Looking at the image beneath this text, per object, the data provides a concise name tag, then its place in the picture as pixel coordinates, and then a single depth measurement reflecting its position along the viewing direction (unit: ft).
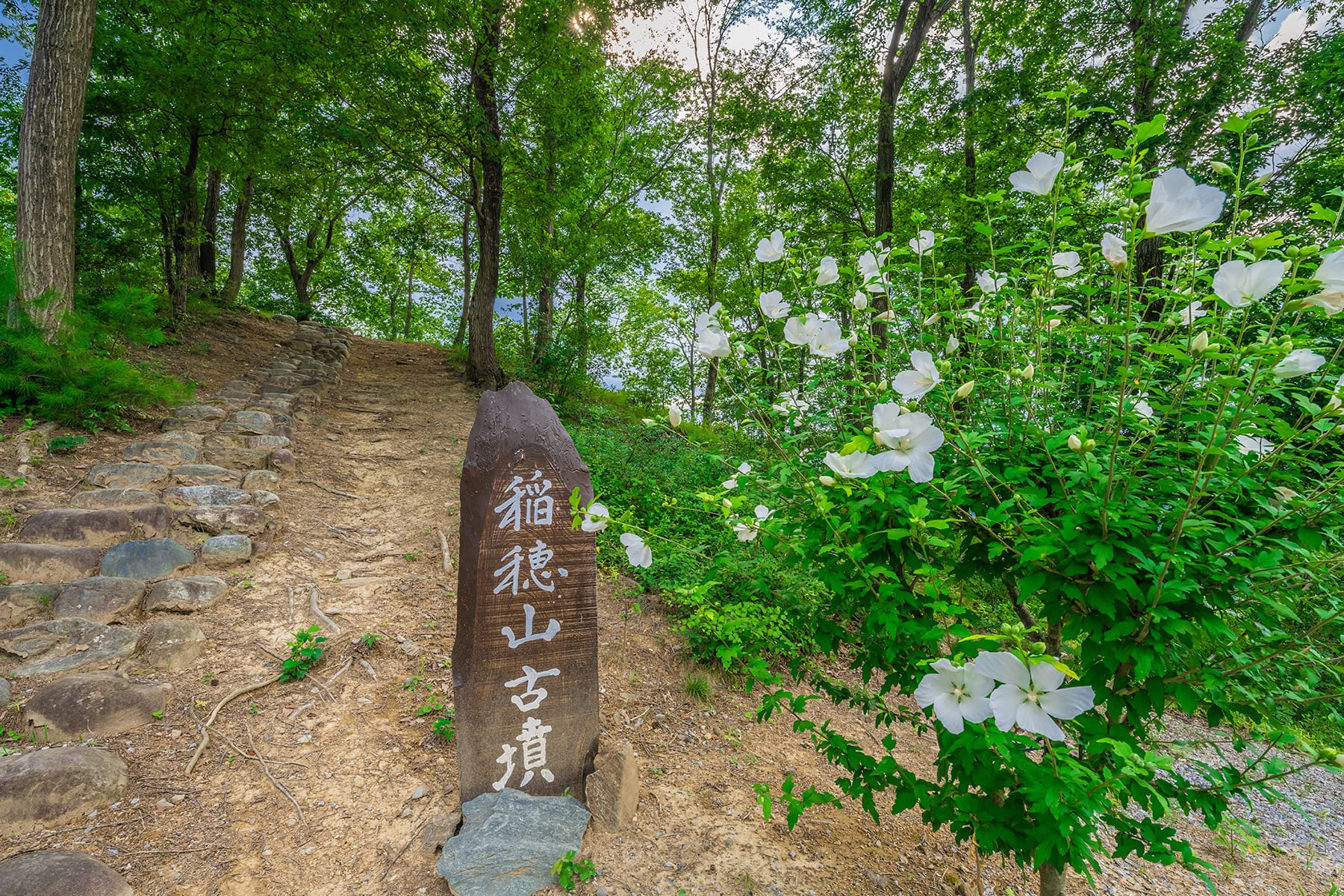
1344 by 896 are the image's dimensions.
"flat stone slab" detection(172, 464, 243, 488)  13.23
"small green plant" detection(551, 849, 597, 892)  6.18
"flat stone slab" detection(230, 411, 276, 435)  17.02
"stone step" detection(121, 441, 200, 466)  13.56
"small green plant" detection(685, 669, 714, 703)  10.54
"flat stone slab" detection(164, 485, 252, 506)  12.26
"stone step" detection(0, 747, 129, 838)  6.19
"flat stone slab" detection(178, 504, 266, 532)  11.78
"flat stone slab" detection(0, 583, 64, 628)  8.78
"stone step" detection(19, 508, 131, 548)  10.36
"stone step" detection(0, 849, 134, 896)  5.21
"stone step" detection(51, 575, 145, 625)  9.08
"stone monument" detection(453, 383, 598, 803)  7.06
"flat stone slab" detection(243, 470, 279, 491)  14.06
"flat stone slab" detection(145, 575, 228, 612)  9.75
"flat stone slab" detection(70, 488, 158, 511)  11.51
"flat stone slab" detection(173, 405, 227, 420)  16.43
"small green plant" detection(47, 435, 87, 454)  12.80
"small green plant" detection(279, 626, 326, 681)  9.14
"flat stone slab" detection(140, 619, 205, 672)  8.78
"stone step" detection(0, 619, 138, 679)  8.22
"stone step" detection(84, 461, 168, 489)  12.23
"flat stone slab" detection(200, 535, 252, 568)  11.21
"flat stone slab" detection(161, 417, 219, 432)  15.43
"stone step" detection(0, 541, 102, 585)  9.52
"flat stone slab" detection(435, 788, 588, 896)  6.09
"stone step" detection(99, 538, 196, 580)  10.09
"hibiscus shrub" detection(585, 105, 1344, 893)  3.21
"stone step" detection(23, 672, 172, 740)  7.32
